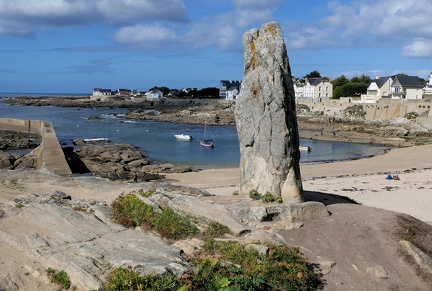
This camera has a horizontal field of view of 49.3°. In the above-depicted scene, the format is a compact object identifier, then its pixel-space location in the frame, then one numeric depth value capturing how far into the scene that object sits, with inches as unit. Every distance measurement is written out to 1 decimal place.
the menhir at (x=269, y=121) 493.0
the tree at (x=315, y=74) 5428.6
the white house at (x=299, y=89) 4805.1
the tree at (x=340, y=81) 4661.4
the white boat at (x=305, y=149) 1930.4
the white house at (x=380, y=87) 3809.1
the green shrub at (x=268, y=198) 488.4
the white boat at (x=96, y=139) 2204.7
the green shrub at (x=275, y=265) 342.3
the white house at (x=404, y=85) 3585.1
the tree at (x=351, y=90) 4138.8
